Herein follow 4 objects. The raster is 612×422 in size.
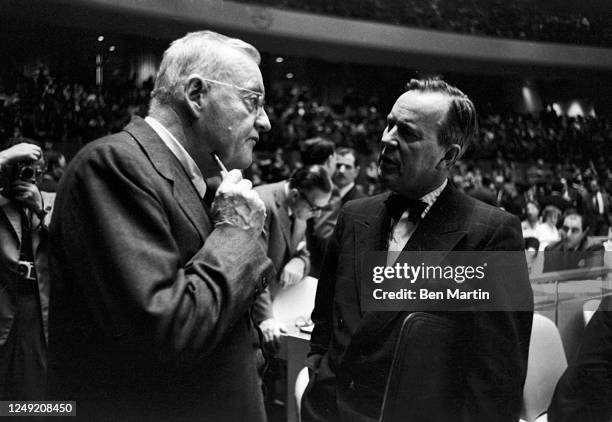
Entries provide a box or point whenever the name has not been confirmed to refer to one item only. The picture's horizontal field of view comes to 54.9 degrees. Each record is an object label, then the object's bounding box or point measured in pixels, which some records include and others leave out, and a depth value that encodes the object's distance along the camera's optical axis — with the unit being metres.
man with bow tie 1.38
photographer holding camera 1.90
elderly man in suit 0.89
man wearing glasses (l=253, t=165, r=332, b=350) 2.36
